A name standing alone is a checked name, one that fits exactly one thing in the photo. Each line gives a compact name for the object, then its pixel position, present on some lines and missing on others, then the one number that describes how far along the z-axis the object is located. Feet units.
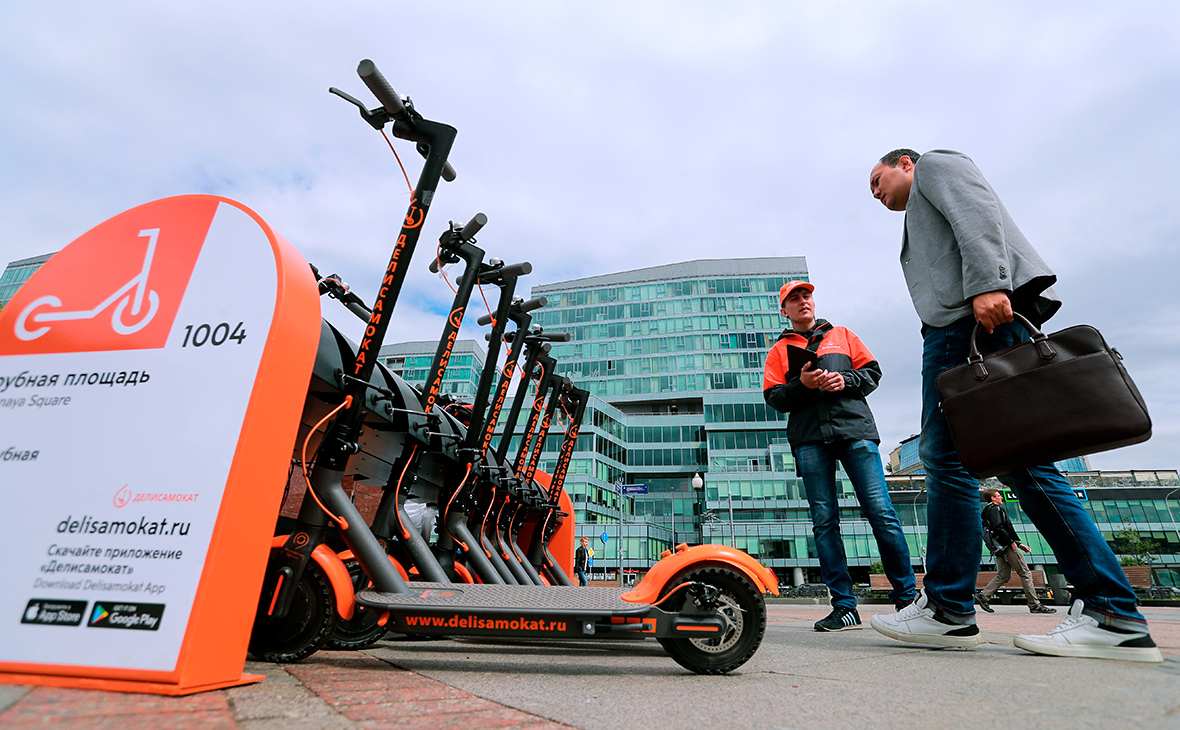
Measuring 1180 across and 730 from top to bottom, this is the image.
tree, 146.20
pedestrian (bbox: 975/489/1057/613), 26.11
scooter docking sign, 4.97
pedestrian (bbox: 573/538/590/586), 45.03
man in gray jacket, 6.93
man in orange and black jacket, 11.21
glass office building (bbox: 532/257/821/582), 142.10
